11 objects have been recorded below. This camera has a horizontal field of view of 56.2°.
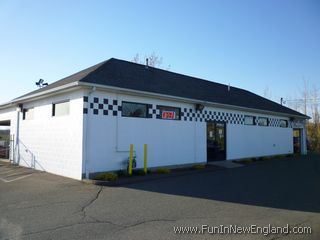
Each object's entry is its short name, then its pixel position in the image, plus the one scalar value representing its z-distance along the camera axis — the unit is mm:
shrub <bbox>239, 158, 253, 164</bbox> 17000
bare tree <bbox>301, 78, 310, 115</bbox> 39844
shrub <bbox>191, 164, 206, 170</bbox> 13605
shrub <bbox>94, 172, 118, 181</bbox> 9922
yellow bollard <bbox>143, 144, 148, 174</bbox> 11680
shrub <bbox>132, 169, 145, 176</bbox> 11314
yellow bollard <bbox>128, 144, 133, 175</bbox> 11148
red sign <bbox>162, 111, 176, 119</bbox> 13217
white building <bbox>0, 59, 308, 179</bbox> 10734
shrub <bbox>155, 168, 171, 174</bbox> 12062
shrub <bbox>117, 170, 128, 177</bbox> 10925
